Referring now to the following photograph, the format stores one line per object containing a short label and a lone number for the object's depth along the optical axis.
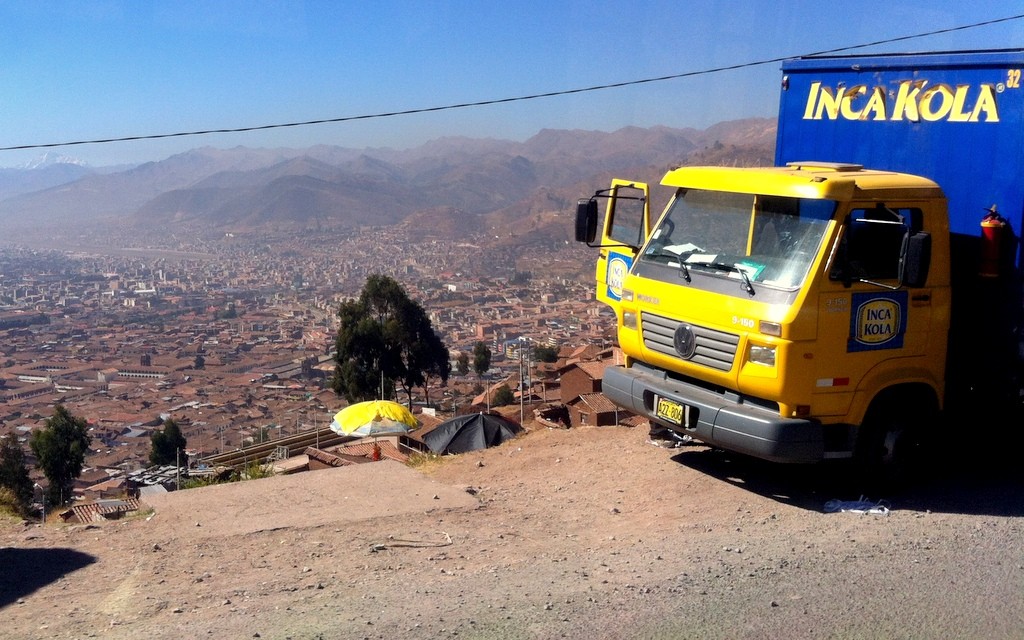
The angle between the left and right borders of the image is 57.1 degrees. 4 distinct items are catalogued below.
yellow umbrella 13.02
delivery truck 6.21
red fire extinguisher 6.59
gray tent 10.52
